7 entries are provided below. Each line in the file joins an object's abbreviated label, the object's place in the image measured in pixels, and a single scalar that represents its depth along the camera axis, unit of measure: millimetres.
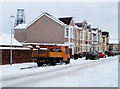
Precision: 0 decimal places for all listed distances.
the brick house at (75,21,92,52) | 56941
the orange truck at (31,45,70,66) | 25922
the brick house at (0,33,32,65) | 25984
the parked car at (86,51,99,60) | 43094
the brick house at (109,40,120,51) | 118925
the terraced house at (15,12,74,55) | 45344
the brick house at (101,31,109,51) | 85025
